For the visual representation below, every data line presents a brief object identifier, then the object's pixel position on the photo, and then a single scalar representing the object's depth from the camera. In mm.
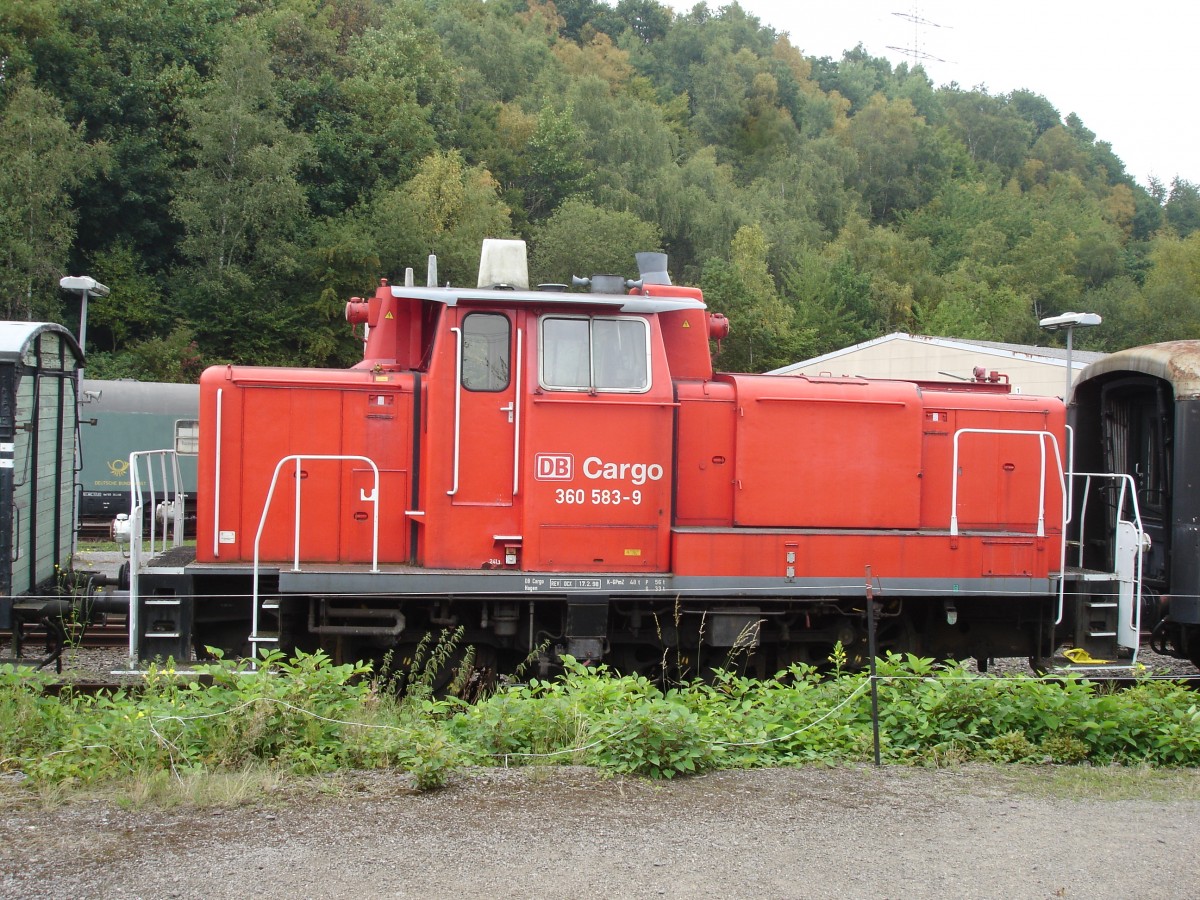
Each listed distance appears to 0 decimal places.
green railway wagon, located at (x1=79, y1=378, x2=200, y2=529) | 23562
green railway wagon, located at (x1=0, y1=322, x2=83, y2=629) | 8578
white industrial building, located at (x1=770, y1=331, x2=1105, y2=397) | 25031
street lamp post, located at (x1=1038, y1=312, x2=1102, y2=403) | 18625
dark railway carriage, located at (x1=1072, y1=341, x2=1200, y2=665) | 10062
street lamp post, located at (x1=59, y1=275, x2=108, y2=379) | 17016
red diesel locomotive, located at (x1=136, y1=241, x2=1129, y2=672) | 8336
